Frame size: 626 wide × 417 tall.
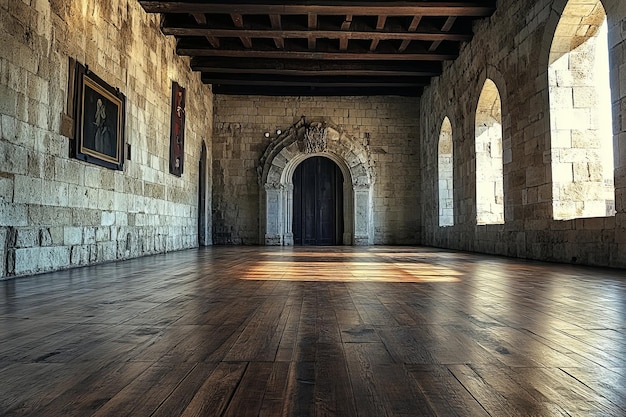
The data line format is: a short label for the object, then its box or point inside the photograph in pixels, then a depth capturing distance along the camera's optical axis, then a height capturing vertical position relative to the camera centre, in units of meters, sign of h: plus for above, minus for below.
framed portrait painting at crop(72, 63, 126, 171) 5.52 +1.39
